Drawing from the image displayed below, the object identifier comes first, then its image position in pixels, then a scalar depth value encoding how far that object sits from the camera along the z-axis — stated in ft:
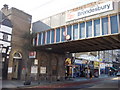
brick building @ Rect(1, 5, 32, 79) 71.26
